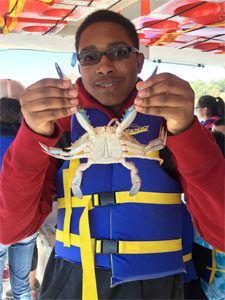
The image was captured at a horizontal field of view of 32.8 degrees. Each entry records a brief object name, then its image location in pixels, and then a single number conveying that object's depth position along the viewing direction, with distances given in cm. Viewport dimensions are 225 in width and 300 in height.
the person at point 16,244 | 232
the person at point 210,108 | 400
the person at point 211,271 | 161
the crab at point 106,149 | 109
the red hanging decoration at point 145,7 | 219
